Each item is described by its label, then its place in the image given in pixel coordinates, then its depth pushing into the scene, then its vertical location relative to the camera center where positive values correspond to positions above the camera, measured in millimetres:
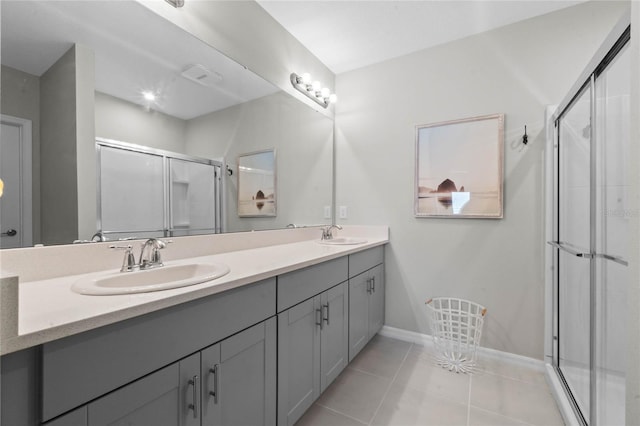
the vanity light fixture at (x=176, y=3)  1339 +1021
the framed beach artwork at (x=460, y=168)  1985 +325
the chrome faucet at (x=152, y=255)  1123 -183
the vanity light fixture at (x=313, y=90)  2226 +1042
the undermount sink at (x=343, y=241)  2146 -244
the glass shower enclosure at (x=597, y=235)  1069 -110
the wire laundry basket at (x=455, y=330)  1911 -874
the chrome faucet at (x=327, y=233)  2381 -187
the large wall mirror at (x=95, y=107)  907 +451
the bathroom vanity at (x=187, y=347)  579 -391
